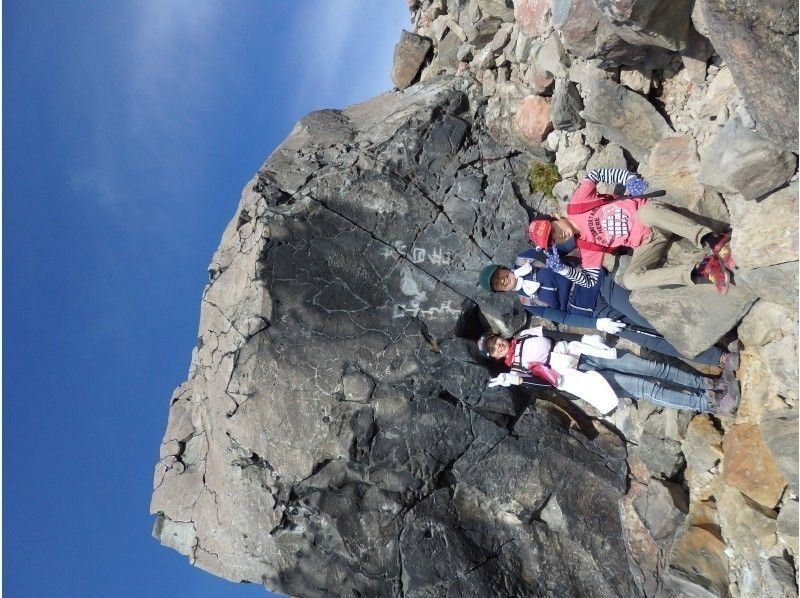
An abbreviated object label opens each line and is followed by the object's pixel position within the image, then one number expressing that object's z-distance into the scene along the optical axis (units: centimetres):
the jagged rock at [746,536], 558
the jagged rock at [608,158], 724
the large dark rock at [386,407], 773
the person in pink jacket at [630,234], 555
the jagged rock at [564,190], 821
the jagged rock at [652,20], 509
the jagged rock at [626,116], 646
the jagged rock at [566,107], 734
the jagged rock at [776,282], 477
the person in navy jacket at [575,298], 666
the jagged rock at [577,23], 593
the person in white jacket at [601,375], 636
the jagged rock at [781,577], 525
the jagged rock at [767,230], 463
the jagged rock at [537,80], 789
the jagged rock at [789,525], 513
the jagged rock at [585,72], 672
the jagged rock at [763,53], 412
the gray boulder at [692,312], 554
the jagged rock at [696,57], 561
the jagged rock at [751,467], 543
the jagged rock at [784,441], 499
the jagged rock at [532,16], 751
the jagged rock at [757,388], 537
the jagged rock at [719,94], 539
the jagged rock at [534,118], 824
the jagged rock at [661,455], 696
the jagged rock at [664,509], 679
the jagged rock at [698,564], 616
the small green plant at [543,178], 856
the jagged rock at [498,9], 848
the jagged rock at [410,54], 1044
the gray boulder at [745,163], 450
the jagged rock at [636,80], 643
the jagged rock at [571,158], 775
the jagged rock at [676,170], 581
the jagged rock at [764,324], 510
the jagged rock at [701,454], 642
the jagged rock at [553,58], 736
